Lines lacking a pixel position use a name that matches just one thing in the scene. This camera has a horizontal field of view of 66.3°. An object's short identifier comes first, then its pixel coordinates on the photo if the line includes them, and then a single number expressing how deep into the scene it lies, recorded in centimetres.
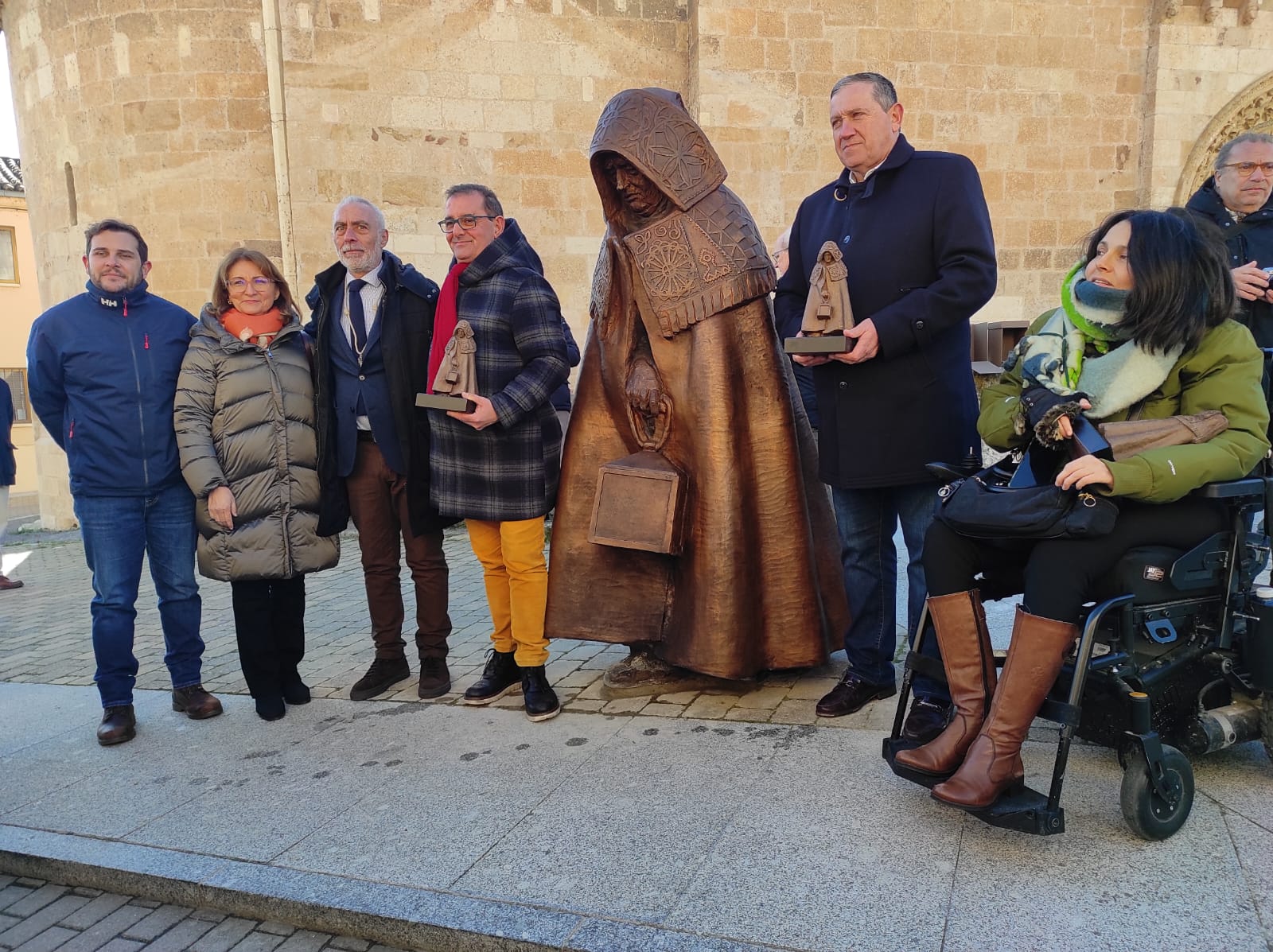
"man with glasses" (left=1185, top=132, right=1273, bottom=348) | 379
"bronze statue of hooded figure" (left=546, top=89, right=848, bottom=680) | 370
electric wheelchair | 246
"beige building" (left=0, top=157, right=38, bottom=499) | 2702
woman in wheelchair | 252
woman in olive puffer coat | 402
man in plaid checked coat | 396
